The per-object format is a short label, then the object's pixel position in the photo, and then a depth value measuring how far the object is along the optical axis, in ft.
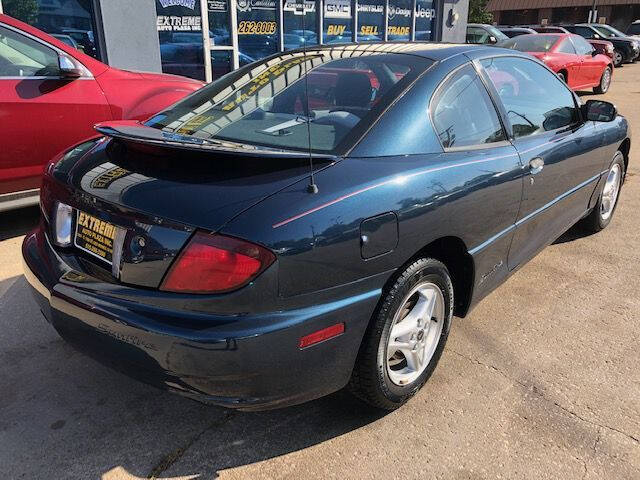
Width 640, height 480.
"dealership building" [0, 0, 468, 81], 26.18
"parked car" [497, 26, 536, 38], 61.44
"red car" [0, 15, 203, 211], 13.62
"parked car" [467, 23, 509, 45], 51.15
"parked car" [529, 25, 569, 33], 67.00
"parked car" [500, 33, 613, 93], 38.70
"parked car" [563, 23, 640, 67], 71.51
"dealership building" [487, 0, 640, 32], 139.74
